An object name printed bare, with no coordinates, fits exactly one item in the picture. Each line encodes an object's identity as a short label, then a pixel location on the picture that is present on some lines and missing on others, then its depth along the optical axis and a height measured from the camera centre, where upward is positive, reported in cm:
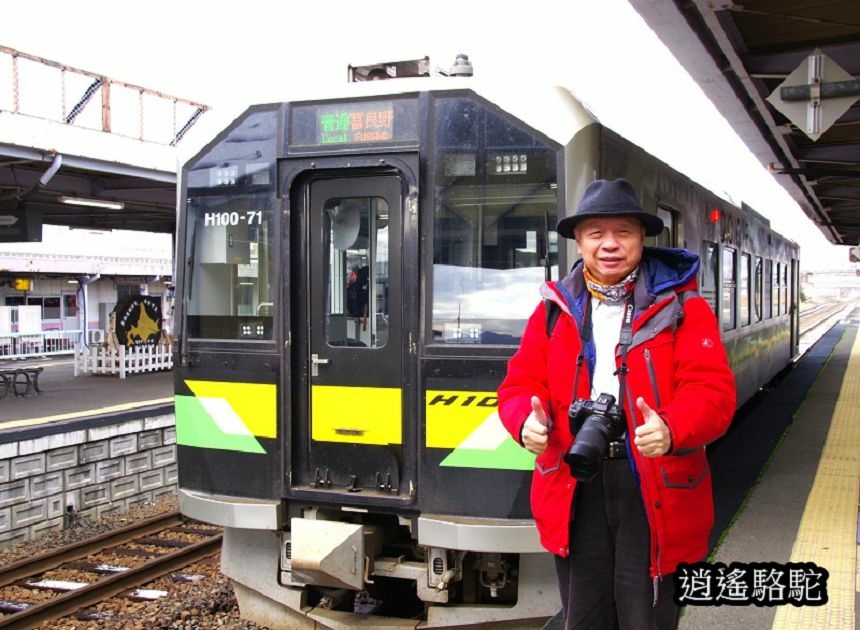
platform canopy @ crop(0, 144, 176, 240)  1018 +173
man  248 -33
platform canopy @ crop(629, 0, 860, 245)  573 +194
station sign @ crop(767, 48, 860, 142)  567 +141
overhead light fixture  1246 +155
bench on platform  1266 -117
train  432 -16
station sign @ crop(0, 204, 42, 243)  1263 +120
